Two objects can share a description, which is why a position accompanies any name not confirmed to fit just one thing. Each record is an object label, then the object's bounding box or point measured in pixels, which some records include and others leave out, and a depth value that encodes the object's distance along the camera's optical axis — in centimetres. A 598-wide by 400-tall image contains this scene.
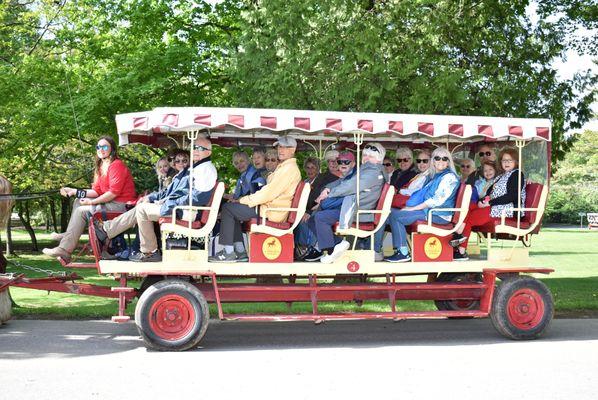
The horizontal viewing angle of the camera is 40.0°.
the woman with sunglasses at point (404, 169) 1135
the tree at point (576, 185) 7456
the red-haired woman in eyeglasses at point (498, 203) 1023
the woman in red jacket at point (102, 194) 967
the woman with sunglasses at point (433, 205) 998
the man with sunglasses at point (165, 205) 933
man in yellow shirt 950
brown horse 1052
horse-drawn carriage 909
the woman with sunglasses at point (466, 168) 1141
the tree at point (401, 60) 1526
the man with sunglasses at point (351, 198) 974
